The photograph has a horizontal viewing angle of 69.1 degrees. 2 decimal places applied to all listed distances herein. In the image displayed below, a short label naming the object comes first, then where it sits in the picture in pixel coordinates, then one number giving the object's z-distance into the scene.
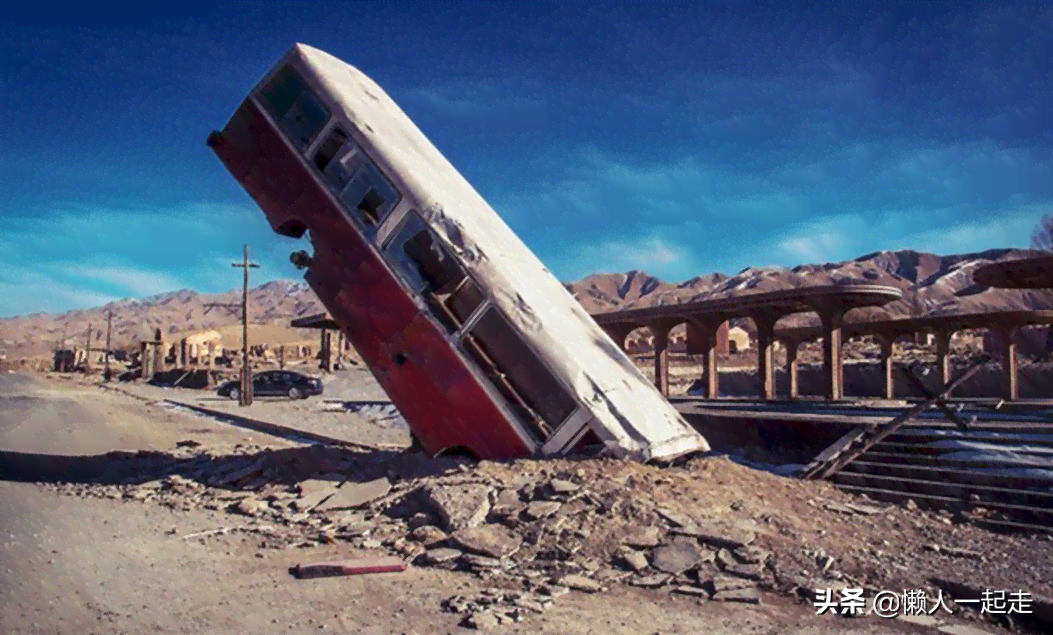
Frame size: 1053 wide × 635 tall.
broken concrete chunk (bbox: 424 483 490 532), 8.06
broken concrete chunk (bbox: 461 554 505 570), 7.13
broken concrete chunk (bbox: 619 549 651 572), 7.07
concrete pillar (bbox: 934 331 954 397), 28.05
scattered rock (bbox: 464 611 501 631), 5.71
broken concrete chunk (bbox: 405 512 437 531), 8.30
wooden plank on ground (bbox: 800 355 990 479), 11.12
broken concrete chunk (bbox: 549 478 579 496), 8.50
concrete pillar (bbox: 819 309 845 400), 22.06
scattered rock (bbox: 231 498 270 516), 9.60
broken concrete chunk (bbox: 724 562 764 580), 6.88
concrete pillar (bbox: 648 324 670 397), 26.56
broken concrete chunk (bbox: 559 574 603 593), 6.59
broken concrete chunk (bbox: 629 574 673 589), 6.73
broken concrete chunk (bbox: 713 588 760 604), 6.39
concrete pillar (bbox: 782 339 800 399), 27.61
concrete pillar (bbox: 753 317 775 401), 24.15
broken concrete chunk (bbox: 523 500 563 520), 8.00
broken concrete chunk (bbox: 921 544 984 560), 7.64
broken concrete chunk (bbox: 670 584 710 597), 6.53
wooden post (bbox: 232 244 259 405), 33.88
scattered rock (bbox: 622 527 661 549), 7.45
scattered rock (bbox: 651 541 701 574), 7.02
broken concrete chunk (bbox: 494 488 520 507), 8.33
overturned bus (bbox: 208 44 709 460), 10.35
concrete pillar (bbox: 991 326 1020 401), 24.30
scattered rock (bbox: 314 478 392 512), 9.31
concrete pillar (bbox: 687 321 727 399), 25.89
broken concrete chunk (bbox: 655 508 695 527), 7.82
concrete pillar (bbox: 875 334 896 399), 28.56
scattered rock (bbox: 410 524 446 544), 7.82
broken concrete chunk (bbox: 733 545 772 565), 7.13
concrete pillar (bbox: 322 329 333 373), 52.02
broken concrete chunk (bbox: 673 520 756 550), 7.40
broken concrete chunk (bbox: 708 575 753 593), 6.59
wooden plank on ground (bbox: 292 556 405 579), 6.97
